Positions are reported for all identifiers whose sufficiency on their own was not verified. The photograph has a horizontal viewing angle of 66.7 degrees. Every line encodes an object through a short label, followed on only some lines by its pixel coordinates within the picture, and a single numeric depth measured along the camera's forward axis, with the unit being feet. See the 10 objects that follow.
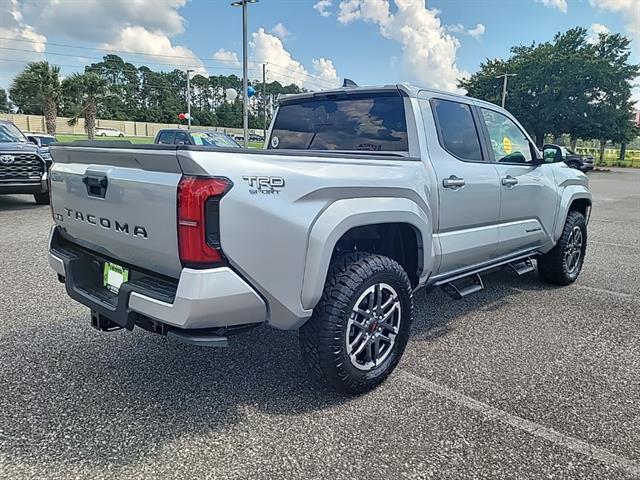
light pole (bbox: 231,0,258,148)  66.18
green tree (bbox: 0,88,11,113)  249.06
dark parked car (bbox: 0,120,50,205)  29.89
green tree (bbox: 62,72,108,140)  131.75
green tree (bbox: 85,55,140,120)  275.59
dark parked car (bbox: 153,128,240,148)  42.34
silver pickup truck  7.19
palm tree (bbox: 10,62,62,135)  127.65
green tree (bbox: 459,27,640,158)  116.57
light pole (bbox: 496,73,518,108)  120.67
